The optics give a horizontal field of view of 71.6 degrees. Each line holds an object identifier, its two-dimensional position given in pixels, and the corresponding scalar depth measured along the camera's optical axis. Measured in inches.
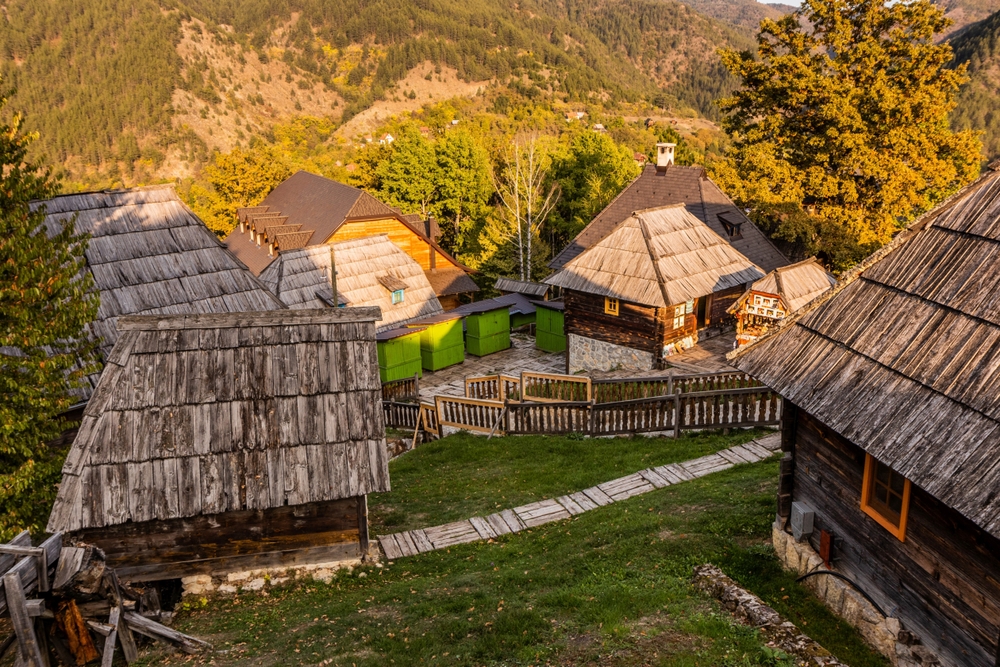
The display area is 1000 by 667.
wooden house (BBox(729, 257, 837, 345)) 831.1
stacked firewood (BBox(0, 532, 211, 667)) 302.8
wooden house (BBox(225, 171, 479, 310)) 1489.9
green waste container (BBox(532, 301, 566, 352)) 1185.4
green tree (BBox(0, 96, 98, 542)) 442.6
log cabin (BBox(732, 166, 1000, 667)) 268.8
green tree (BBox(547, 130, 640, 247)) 1822.1
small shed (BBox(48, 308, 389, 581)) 405.4
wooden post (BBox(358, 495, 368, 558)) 441.7
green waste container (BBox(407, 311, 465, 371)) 1128.8
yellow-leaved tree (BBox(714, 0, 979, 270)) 1122.7
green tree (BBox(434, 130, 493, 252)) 1985.7
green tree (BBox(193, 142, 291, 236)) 1950.1
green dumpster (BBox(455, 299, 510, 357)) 1194.0
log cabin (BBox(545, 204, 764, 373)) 930.1
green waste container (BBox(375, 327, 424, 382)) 1069.8
